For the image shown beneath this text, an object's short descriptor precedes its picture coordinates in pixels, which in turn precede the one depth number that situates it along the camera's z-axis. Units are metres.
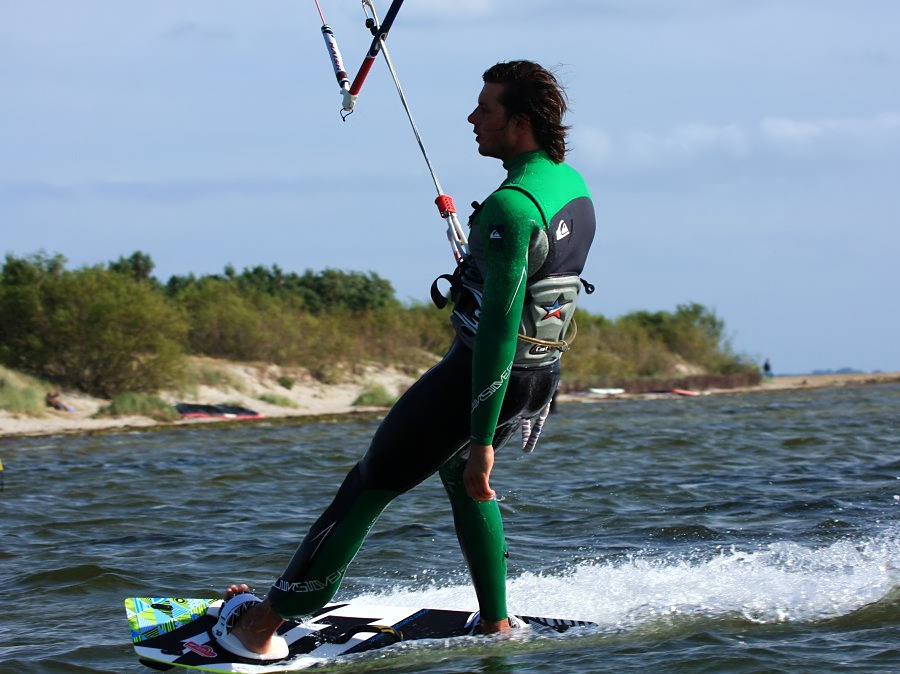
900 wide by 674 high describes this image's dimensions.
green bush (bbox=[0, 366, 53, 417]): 54.37
